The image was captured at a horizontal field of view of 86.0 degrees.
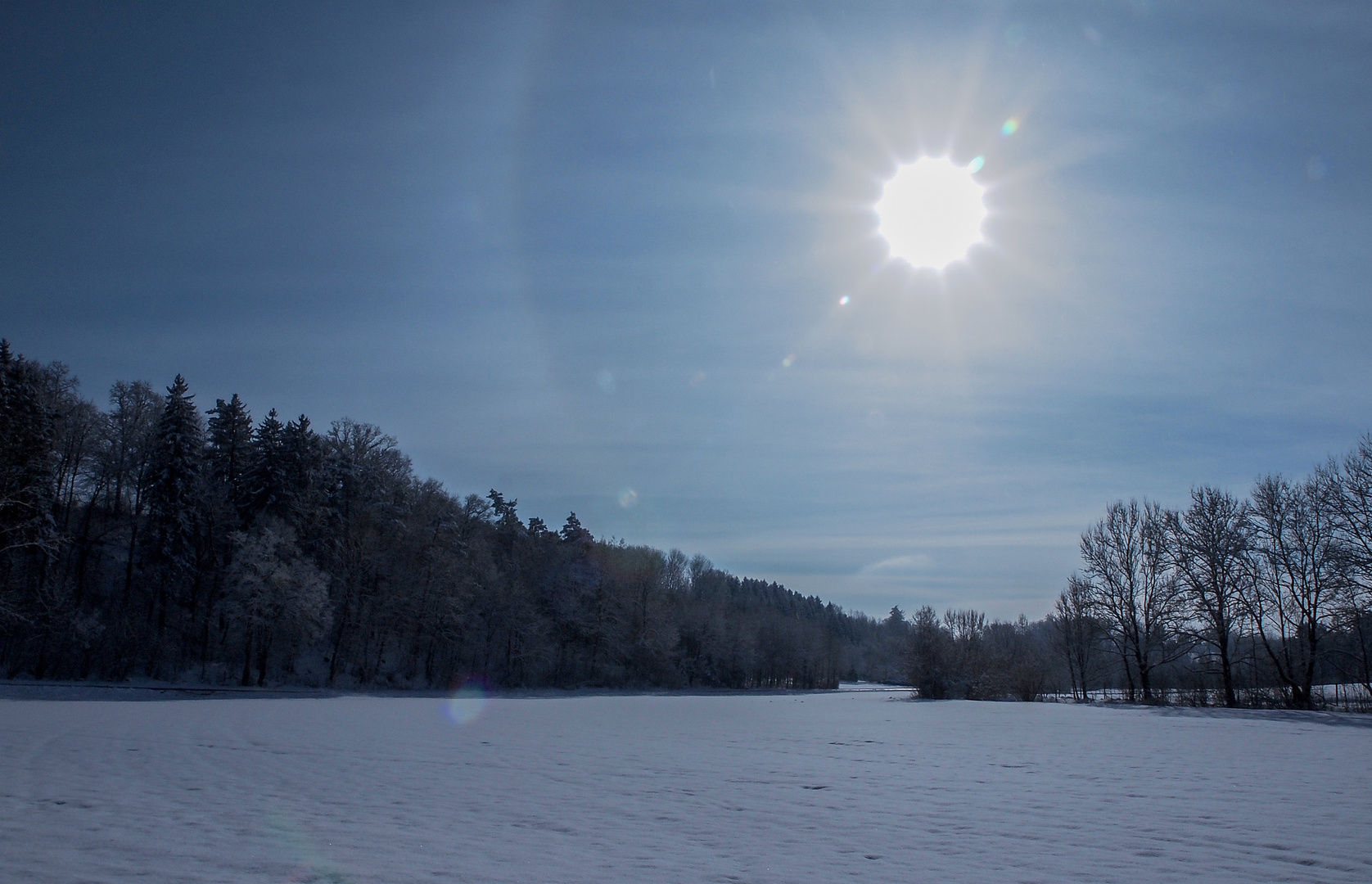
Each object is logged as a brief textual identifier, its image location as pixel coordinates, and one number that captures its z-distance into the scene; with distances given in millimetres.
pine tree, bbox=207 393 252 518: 55125
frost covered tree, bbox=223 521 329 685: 45531
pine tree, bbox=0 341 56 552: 37250
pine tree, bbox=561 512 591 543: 84525
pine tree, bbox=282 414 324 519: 53875
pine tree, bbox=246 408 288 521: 52562
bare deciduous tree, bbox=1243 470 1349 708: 36000
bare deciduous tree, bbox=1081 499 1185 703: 44344
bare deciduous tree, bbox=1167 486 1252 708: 40594
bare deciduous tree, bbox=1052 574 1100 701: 49250
